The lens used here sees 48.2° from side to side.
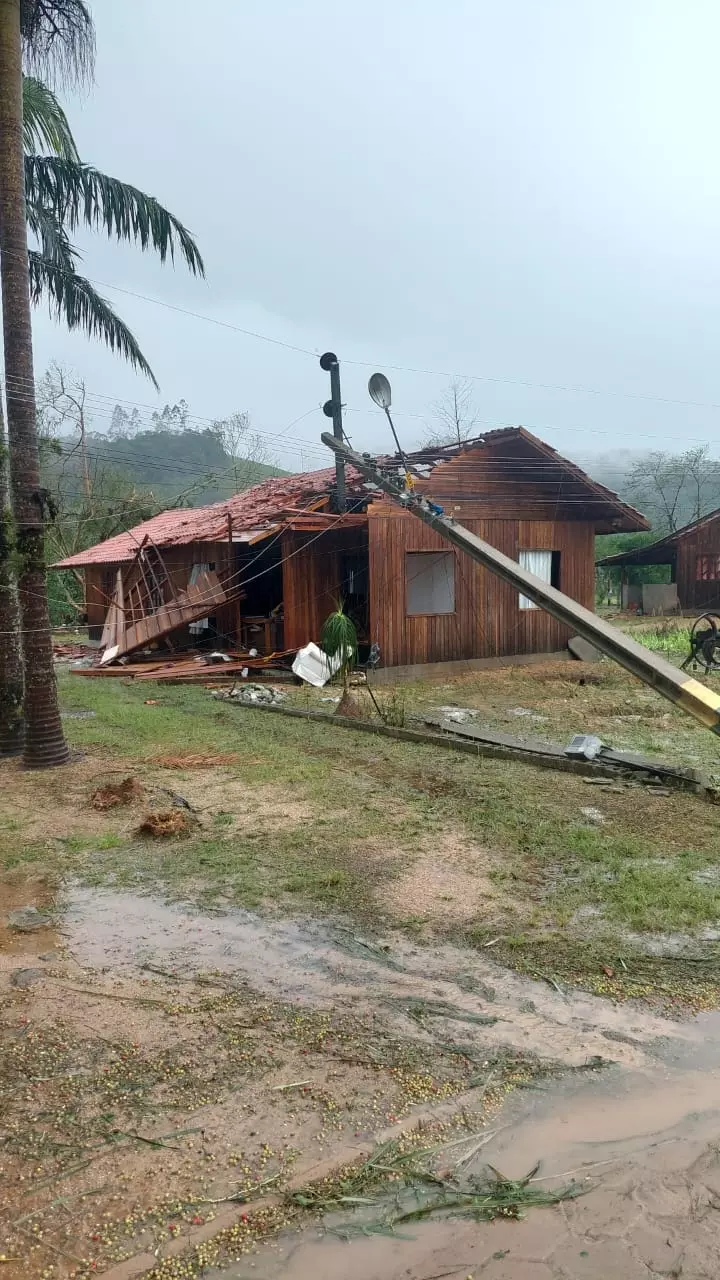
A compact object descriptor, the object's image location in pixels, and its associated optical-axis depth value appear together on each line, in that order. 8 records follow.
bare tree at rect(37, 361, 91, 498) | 30.08
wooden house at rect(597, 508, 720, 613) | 29.48
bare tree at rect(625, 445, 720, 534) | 50.06
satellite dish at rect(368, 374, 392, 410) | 12.00
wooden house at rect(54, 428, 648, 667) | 15.41
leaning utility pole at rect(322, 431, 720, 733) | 5.45
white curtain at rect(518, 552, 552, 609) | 17.50
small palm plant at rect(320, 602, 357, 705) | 11.65
